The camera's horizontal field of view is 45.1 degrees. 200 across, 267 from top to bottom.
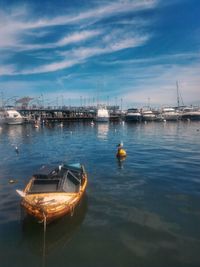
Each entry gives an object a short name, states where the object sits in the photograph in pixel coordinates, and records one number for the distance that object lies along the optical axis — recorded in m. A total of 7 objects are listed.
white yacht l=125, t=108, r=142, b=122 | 127.88
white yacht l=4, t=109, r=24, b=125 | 108.50
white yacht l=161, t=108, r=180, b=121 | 132.88
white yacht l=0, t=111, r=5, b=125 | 108.69
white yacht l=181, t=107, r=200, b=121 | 141.36
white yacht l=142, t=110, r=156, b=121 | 129.50
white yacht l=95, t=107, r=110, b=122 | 119.94
